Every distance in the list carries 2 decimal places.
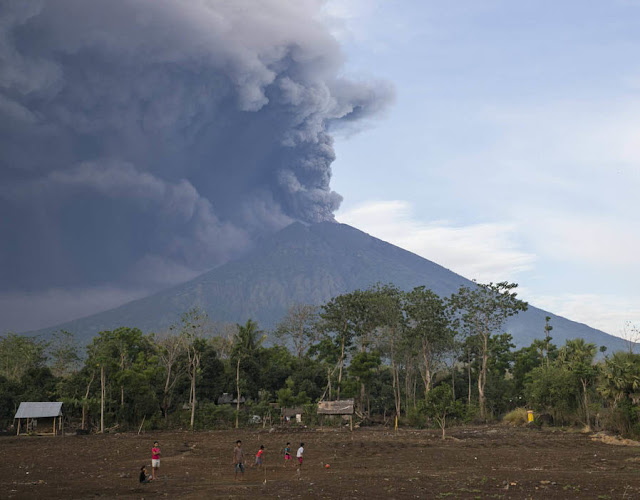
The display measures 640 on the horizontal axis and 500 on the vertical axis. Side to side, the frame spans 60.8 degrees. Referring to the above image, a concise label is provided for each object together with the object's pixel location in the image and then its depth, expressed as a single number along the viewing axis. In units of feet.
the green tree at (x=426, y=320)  195.42
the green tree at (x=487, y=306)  197.16
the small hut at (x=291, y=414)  178.60
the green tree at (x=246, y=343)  185.78
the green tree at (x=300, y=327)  278.46
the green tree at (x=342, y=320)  203.21
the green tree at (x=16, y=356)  200.13
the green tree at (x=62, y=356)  221.66
